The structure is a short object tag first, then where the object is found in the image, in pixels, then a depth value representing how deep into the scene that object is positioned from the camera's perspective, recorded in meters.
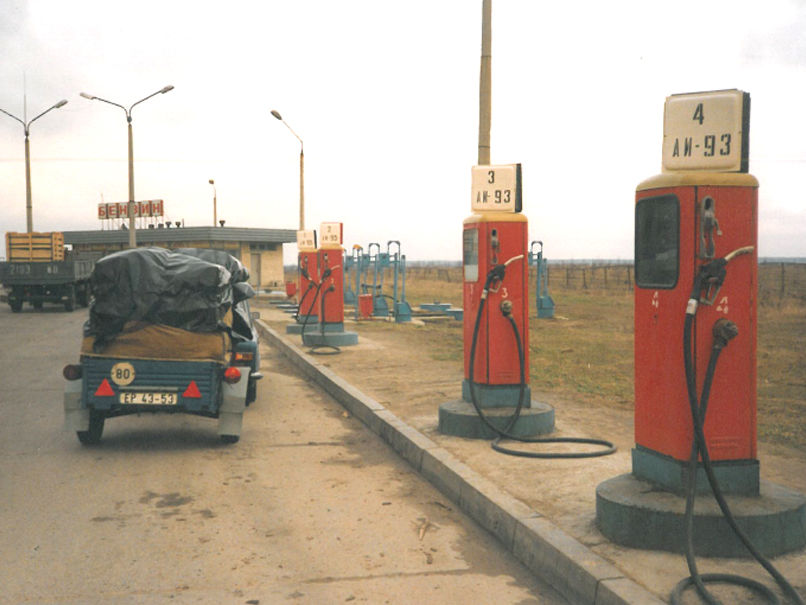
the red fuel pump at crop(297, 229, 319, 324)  19.00
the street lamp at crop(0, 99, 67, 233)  41.31
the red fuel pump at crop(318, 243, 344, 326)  17.92
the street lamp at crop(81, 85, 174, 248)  36.81
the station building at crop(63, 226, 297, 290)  61.88
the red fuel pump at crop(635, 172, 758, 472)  4.91
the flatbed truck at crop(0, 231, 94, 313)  32.28
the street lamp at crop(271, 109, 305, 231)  32.38
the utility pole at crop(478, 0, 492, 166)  9.24
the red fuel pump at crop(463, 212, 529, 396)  8.46
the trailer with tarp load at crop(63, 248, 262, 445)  8.10
